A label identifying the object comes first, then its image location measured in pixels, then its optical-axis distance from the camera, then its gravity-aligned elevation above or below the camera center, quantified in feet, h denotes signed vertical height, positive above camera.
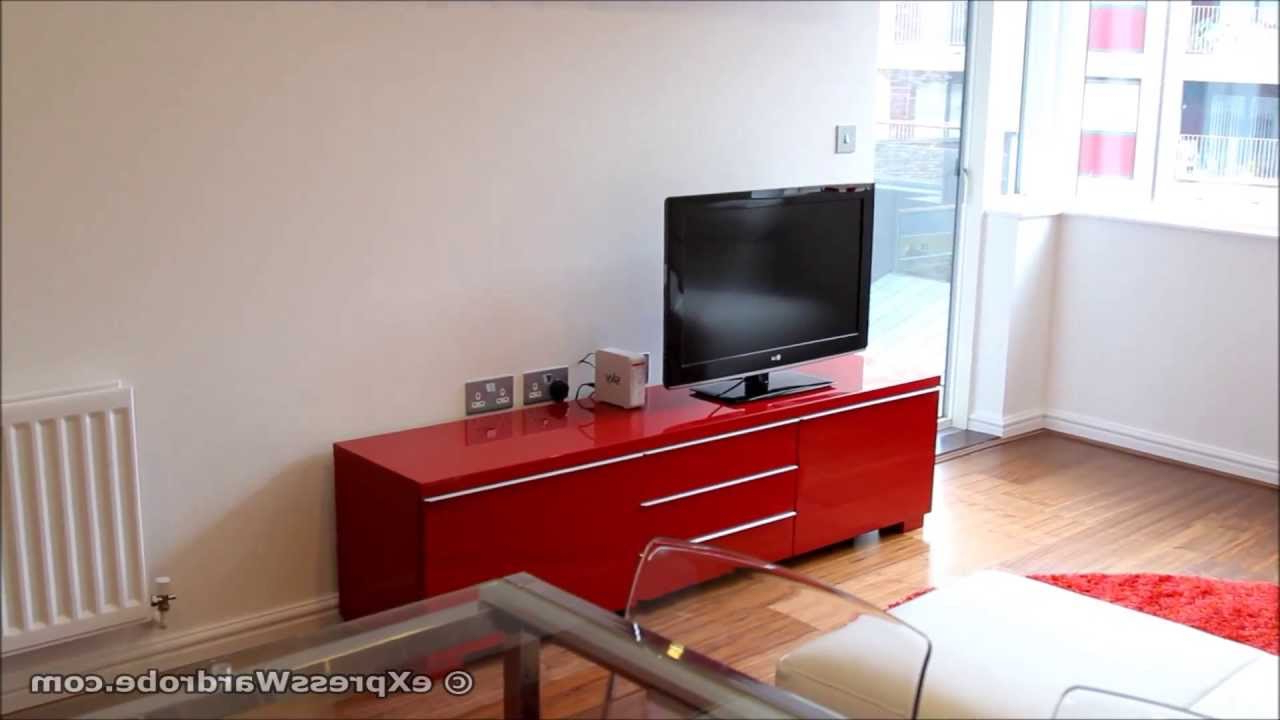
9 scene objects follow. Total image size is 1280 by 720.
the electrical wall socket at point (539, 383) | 11.47 -2.47
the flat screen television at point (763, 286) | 11.21 -1.62
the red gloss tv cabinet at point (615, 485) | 9.64 -3.14
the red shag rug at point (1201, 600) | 10.75 -4.28
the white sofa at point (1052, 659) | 6.86 -3.12
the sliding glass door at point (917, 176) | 15.46 -0.79
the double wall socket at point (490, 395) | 11.09 -2.50
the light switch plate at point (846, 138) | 13.82 -0.29
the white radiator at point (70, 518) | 8.52 -2.83
